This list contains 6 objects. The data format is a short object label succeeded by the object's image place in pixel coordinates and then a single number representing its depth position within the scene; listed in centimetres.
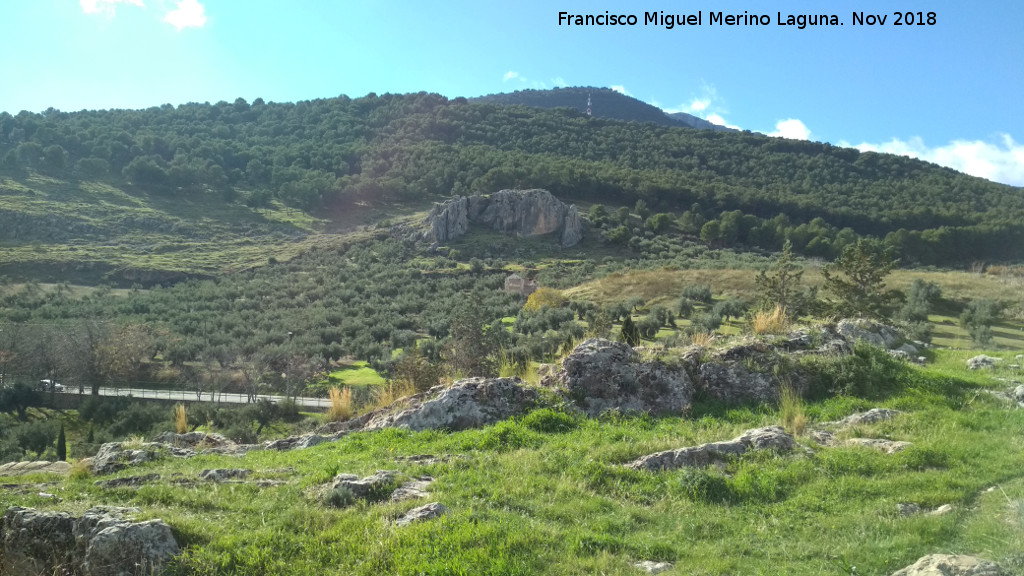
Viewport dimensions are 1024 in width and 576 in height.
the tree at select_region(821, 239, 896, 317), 2206
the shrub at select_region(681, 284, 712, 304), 4084
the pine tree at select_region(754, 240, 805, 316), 2513
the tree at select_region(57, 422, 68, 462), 1783
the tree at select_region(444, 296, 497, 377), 2383
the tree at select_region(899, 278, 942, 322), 2788
